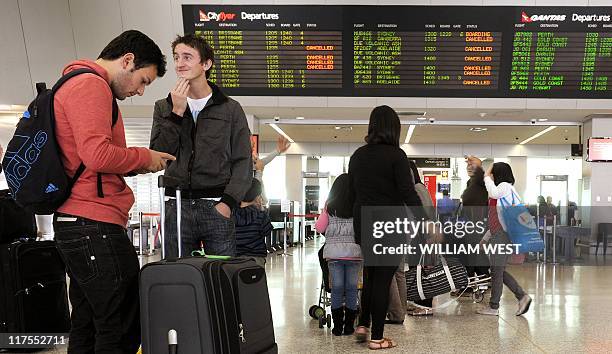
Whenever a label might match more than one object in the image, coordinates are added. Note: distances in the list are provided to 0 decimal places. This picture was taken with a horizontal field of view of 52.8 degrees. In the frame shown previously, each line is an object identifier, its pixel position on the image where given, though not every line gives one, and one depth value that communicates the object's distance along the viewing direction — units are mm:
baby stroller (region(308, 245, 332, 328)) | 4914
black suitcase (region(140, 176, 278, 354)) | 2088
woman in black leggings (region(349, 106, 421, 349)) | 4035
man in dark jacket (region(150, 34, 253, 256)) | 2609
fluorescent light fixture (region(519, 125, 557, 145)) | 14892
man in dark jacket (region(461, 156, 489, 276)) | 6648
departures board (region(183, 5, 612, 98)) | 8477
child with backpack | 3520
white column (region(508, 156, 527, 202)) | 20656
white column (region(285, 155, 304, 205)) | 20250
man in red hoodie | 1960
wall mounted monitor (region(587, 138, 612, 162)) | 11047
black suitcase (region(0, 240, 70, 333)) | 3635
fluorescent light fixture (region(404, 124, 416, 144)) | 14689
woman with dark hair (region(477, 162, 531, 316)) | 5637
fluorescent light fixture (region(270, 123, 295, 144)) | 14346
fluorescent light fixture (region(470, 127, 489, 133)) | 14661
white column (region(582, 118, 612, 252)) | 10961
